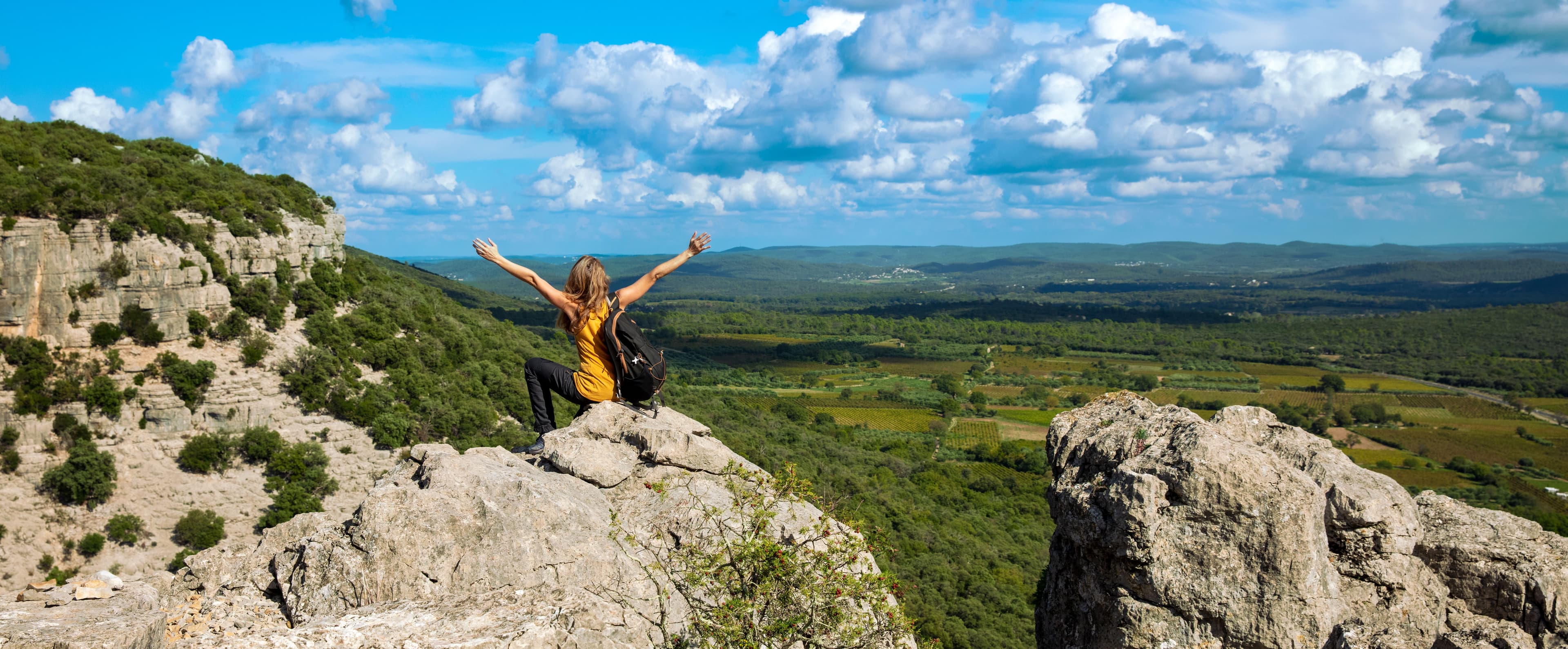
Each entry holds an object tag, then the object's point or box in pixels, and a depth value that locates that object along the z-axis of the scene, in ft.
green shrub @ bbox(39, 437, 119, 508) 104.37
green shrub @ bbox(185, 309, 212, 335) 122.83
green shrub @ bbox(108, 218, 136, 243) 116.88
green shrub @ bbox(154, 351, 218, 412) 117.19
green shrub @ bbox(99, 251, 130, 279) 115.55
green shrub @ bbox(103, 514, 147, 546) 104.27
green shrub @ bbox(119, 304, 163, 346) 116.06
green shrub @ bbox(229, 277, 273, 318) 130.72
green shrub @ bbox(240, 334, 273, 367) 126.00
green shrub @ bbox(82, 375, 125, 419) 110.32
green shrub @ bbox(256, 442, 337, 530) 112.57
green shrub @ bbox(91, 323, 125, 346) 114.62
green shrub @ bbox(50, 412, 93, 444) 107.55
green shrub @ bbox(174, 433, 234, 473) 113.91
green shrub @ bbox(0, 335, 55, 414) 106.63
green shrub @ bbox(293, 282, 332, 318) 142.61
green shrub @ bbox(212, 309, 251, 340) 126.36
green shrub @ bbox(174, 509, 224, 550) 105.70
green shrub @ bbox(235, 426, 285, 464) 118.11
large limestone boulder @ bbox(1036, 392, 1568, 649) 21.49
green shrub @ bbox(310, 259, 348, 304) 150.61
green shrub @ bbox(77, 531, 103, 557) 101.71
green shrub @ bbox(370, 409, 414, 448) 129.59
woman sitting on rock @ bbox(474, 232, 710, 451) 33.14
